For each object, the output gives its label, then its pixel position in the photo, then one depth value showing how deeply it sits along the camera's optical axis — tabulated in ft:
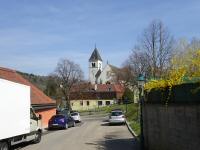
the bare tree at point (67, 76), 206.80
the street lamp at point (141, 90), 40.58
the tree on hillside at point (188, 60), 22.92
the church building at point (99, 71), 282.49
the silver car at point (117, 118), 89.34
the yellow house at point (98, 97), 248.44
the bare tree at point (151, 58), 106.64
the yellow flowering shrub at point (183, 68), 23.07
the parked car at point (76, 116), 109.41
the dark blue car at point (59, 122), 82.93
